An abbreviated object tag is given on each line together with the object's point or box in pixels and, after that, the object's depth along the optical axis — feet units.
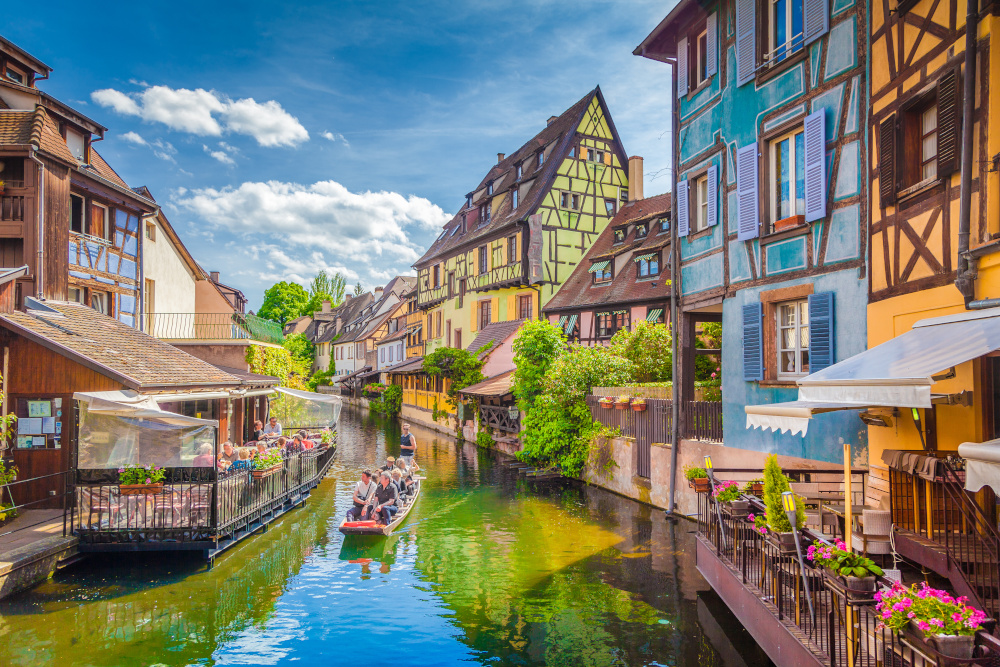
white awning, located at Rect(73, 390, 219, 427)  37.06
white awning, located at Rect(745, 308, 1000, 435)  17.58
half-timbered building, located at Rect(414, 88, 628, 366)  98.73
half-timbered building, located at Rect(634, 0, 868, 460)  31.63
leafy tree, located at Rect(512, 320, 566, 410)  72.13
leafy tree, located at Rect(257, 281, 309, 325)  244.63
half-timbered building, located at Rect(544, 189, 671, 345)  74.69
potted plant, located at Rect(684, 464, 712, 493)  31.81
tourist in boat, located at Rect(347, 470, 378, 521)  45.06
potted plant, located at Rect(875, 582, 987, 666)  13.14
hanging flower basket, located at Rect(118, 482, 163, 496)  34.86
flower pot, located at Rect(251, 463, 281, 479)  42.86
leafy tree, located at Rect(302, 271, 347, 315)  275.39
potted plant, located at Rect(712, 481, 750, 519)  26.21
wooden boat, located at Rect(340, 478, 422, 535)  42.75
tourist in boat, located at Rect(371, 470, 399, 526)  44.60
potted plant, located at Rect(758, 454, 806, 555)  21.54
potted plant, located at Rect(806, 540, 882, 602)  16.85
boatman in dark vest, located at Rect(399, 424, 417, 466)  65.82
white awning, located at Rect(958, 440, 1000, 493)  14.03
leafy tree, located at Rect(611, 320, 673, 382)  62.64
